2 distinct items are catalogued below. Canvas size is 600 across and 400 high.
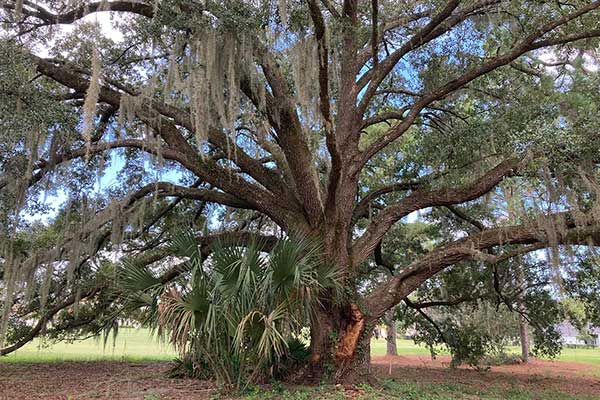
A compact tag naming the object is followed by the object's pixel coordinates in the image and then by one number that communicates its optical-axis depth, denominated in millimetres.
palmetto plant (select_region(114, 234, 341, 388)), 6000
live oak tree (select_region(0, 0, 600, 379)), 6531
